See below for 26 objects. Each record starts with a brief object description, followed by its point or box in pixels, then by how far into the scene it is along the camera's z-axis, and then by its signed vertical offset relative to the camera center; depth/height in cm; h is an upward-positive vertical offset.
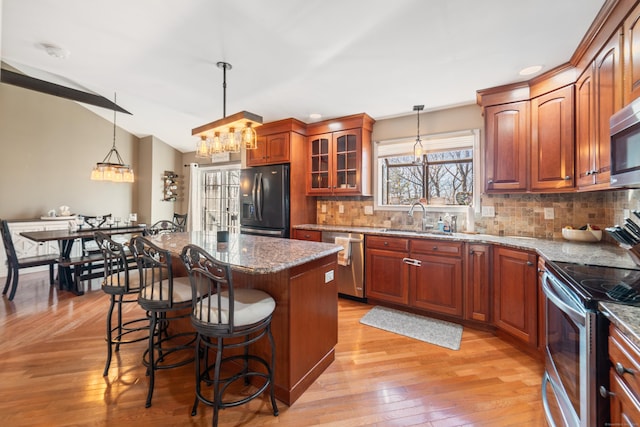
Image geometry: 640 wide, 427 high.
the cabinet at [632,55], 143 +87
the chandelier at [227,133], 214 +70
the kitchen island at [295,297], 166 -56
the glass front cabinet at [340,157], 369 +82
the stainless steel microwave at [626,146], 120 +33
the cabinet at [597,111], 165 +71
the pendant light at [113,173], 416 +64
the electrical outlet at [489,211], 306 +4
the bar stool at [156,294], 166 -52
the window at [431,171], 329 +57
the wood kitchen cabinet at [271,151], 391 +95
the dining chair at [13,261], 339 -64
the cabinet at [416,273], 274 -63
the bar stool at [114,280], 195 -51
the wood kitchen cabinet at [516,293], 214 -66
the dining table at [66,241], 347 -38
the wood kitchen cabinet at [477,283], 257 -65
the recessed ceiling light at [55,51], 225 +138
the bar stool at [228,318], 141 -56
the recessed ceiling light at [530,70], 233 +127
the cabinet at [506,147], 259 +67
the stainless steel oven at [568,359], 105 -66
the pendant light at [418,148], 321 +83
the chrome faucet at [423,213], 338 +2
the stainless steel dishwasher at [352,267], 329 -65
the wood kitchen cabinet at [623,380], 81 -53
